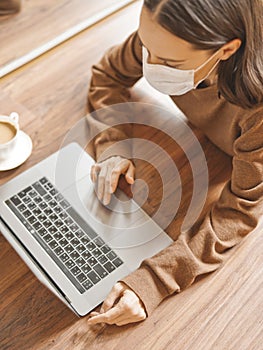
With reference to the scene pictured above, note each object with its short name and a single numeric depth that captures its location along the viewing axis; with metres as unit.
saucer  1.05
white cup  1.02
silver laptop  0.93
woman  0.80
